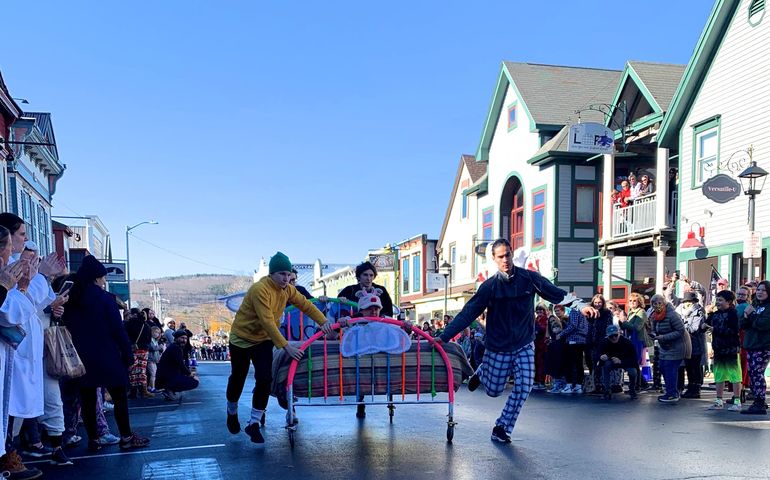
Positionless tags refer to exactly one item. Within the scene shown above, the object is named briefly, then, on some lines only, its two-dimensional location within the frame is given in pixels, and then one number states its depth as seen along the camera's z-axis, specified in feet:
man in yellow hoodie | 21.98
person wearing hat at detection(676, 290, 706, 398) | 37.06
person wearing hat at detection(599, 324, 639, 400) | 36.99
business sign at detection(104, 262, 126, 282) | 123.24
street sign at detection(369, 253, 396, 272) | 152.97
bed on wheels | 21.40
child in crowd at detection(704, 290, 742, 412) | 30.96
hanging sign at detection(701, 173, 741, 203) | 51.96
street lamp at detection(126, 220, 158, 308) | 155.84
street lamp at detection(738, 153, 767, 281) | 45.98
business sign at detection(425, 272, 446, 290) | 118.52
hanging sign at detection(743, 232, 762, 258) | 44.37
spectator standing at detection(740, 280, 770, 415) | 28.96
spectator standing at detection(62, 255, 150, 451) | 20.99
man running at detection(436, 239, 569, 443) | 21.76
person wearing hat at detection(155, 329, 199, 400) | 37.83
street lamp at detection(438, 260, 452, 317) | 103.85
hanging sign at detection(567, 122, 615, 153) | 70.49
